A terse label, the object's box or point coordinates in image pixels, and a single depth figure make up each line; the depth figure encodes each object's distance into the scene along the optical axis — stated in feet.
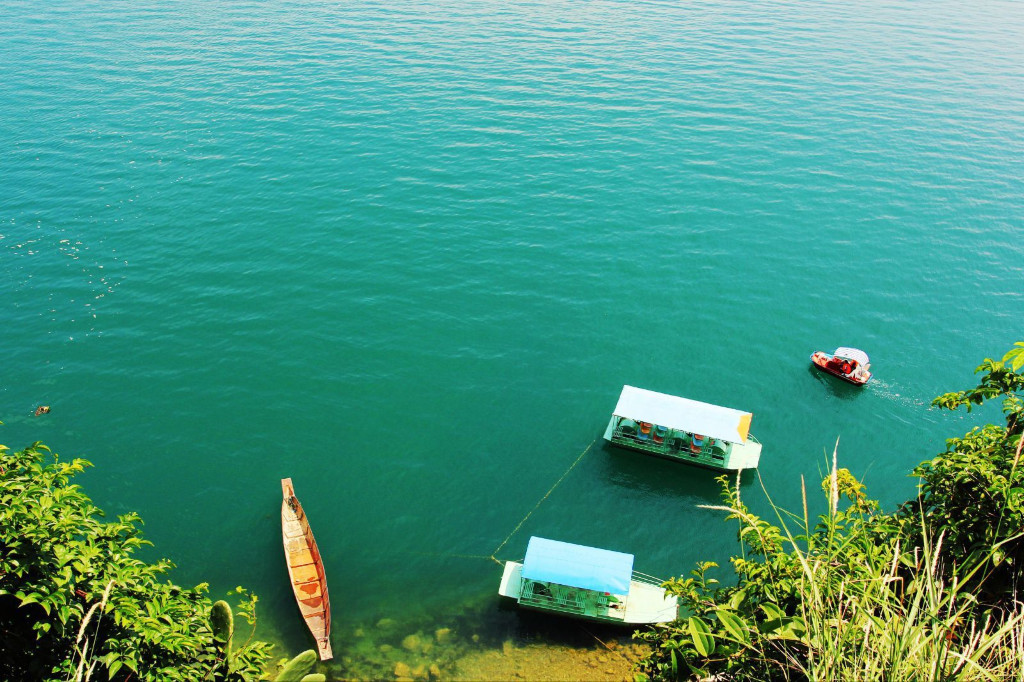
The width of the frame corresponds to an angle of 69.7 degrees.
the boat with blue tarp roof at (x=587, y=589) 109.09
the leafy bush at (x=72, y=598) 56.34
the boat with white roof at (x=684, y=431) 134.51
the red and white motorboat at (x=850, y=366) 156.04
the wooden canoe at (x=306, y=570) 108.47
